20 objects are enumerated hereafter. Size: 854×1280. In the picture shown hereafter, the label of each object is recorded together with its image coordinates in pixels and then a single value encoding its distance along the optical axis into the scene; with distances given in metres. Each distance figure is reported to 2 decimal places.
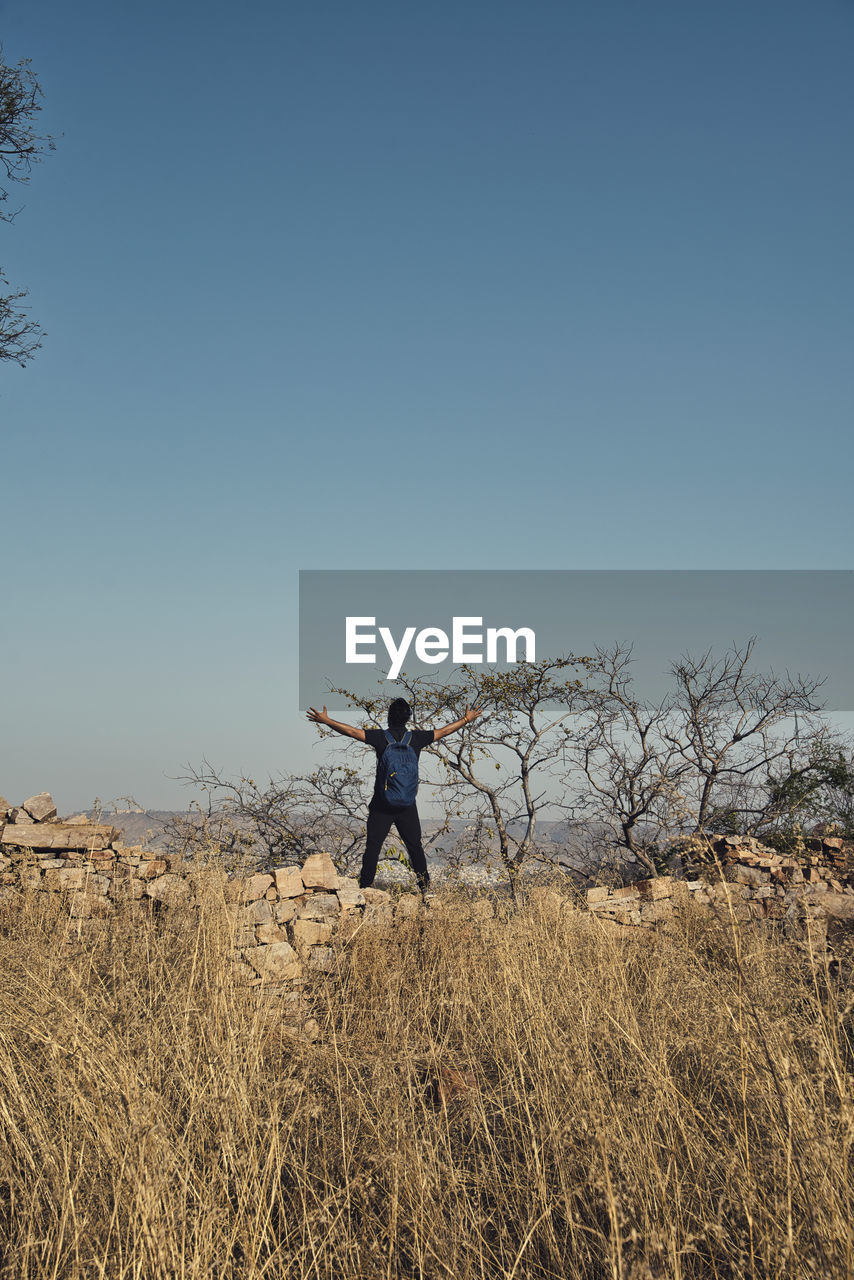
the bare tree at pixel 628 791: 12.02
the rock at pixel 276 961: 7.11
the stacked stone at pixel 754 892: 9.53
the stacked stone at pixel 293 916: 7.18
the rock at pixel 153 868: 8.27
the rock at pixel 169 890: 7.86
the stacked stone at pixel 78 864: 7.96
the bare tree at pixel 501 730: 11.84
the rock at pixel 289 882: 7.77
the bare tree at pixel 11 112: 12.41
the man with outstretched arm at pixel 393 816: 8.18
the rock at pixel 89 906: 7.77
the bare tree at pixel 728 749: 12.36
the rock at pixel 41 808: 8.62
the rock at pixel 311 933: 7.55
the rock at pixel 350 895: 7.96
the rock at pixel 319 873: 7.98
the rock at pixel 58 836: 8.38
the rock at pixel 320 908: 7.76
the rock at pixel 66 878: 8.05
